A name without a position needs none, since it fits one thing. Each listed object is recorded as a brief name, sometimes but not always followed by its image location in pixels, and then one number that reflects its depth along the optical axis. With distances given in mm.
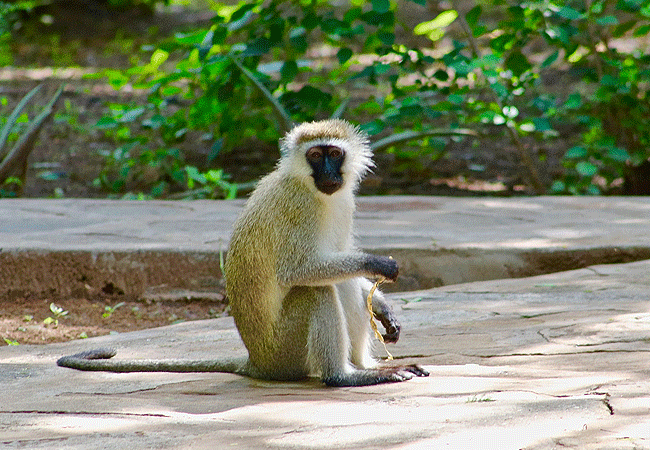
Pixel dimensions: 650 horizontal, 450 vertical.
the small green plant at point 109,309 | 11012
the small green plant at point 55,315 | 10461
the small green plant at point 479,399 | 5857
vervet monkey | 7363
